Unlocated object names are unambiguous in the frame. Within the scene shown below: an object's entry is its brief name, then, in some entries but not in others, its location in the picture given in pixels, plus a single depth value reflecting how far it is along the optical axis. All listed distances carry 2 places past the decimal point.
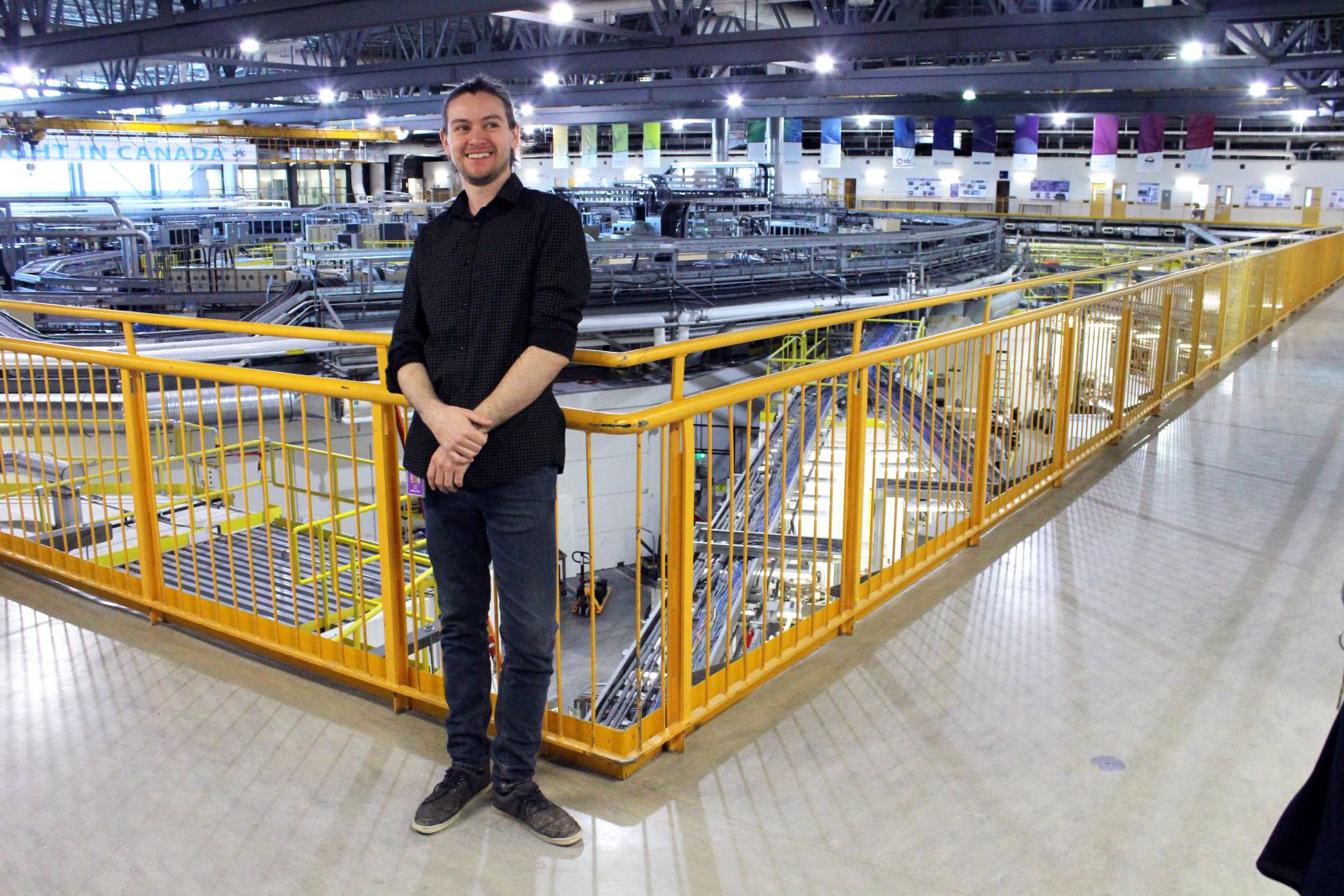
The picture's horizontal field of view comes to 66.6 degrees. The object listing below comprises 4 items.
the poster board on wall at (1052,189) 36.62
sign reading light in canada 28.61
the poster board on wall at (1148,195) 35.31
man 2.59
